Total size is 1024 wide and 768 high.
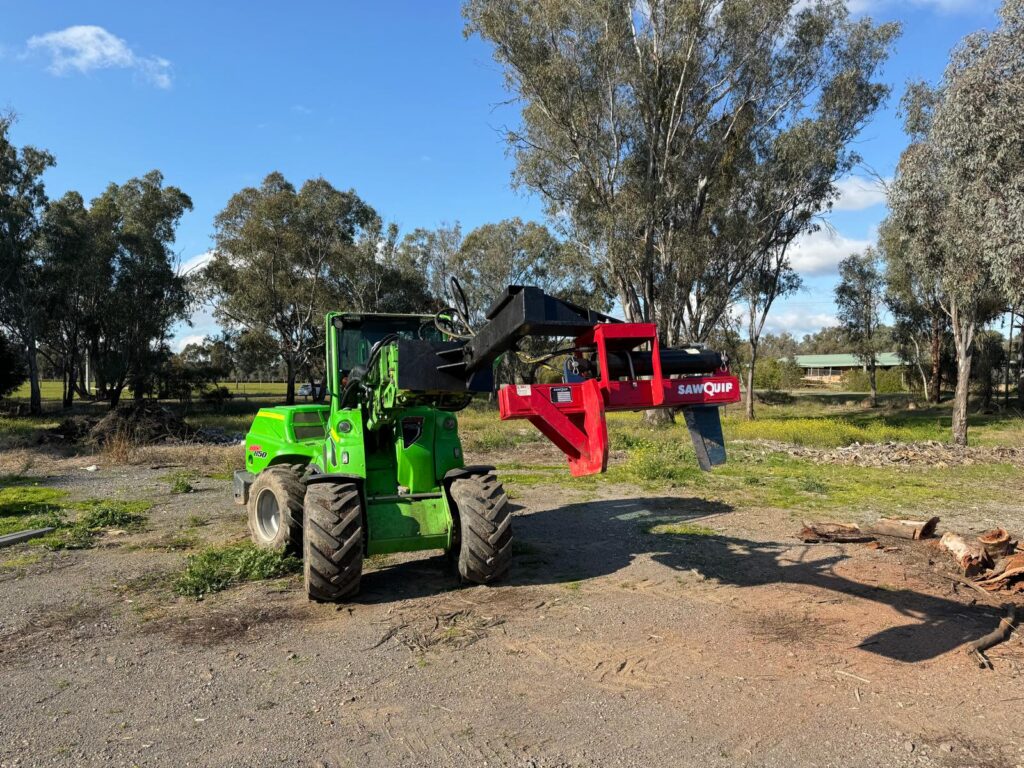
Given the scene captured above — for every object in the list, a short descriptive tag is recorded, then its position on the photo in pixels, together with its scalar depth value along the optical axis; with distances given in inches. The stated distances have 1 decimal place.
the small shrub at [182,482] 512.7
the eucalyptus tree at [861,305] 1889.8
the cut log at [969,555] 286.5
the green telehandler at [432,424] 197.6
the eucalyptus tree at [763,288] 1322.6
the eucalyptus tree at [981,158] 503.8
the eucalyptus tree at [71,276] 1423.5
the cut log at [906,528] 342.3
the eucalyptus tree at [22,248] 1318.9
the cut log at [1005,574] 268.8
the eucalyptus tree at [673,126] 992.2
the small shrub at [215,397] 1776.9
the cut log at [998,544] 293.4
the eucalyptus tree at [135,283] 1539.1
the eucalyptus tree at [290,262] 1581.0
